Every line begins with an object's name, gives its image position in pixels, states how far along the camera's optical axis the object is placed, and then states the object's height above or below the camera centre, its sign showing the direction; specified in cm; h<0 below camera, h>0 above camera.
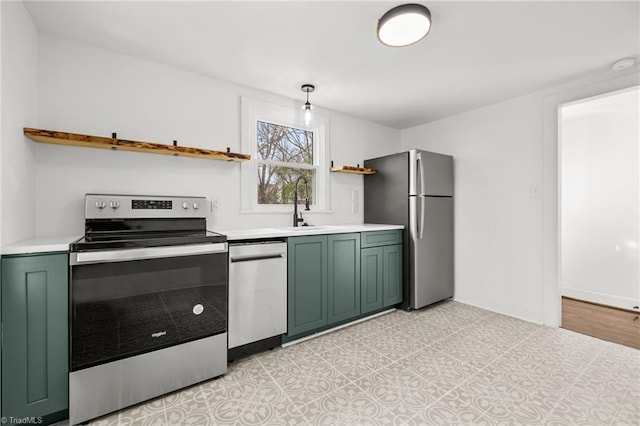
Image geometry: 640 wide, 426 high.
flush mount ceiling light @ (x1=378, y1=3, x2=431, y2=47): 173 +116
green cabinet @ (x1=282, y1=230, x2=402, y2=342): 254 -64
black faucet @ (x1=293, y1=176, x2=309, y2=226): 311 +9
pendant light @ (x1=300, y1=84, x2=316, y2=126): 287 +108
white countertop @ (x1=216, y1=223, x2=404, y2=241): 227 -17
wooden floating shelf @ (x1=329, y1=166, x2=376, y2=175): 345 +51
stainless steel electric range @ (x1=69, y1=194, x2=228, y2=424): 161 -58
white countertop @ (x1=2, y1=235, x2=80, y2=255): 146 -17
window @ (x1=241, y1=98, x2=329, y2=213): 293 +61
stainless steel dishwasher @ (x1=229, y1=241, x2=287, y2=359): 220 -65
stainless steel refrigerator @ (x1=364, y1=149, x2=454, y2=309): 331 -1
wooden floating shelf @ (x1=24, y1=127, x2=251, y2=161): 185 +49
